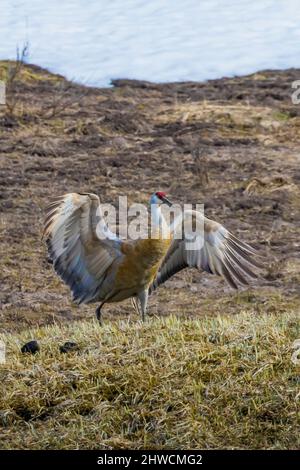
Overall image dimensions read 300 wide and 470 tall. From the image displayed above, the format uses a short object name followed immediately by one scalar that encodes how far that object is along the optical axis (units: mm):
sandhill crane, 18172
